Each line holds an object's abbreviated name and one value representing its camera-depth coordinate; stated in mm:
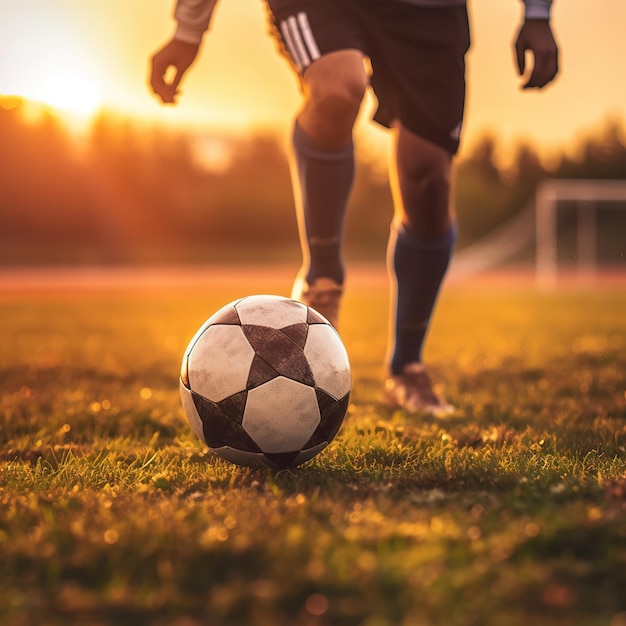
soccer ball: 2797
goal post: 25469
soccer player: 3744
